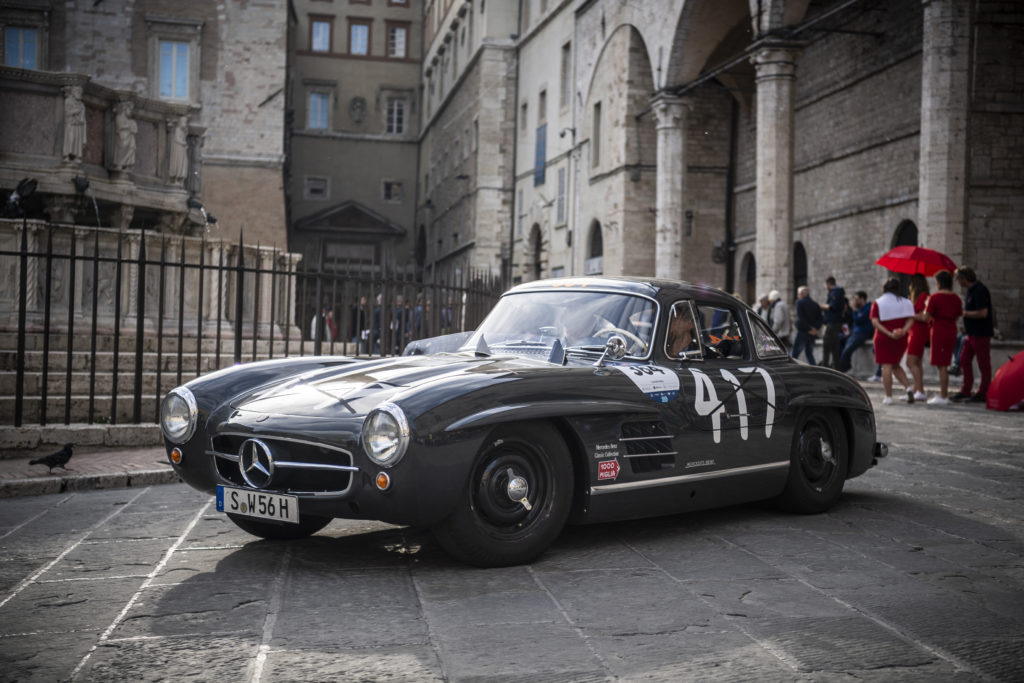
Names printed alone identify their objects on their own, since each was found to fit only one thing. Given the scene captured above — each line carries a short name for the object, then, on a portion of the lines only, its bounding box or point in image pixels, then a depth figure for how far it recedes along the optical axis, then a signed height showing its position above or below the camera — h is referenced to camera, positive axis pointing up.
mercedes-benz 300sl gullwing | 4.23 -0.36
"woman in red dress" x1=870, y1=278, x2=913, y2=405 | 13.20 +0.39
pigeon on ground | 6.84 -0.81
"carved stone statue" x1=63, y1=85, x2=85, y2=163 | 13.18 +2.72
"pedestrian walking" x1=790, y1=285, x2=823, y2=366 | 17.81 +0.57
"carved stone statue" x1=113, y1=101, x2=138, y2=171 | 13.91 +2.67
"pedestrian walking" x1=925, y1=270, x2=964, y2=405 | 12.65 +0.44
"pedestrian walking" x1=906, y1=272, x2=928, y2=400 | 13.17 +0.26
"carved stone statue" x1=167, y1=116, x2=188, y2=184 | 14.87 +2.67
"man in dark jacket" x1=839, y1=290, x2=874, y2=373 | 16.95 +0.42
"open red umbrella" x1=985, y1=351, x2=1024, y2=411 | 12.25 -0.34
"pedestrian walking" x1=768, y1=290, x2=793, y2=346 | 18.56 +0.68
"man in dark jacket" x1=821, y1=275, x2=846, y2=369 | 17.72 +0.45
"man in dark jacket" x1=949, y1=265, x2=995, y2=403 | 12.83 +0.35
